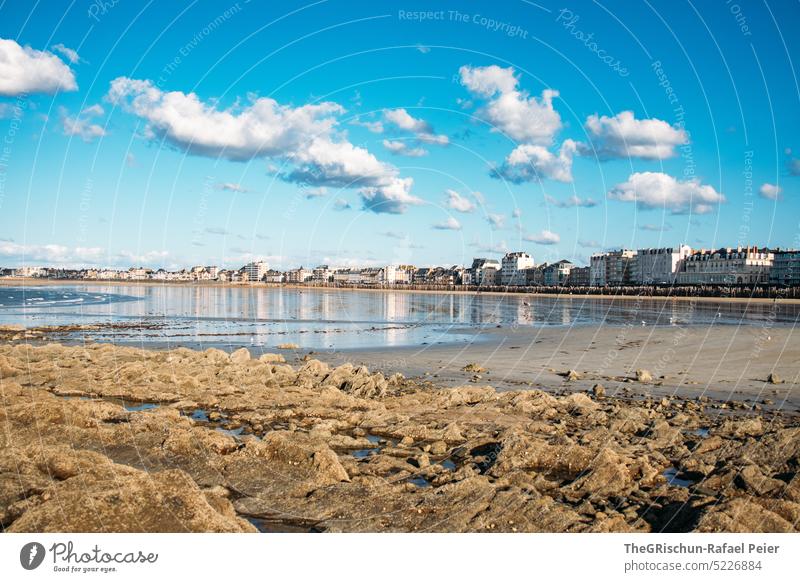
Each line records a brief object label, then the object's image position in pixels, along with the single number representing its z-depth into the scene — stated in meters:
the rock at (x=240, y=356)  20.42
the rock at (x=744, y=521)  6.96
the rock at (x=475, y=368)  21.76
